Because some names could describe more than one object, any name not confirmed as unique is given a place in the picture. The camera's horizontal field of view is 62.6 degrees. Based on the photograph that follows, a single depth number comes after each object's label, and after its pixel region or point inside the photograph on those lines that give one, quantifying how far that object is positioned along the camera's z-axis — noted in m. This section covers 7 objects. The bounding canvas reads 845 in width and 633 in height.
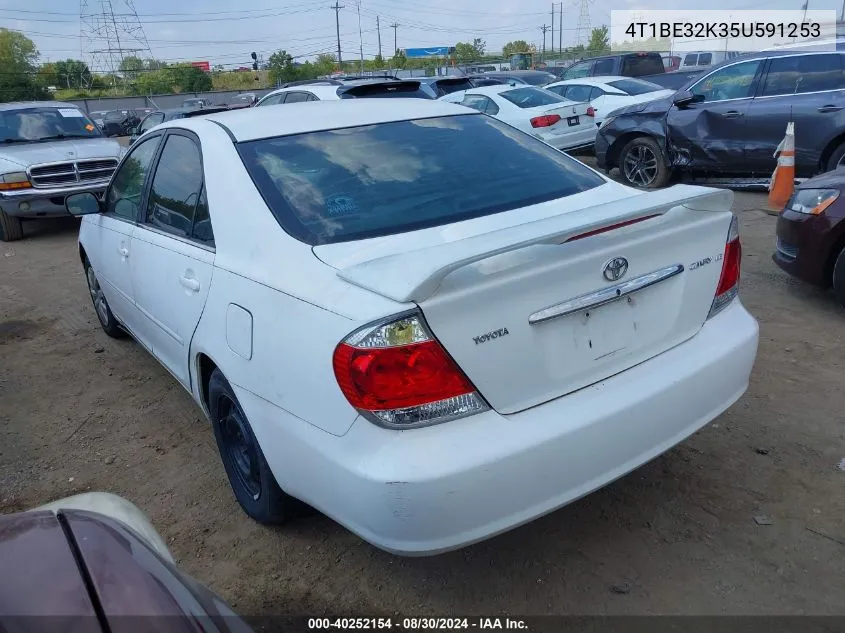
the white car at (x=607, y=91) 12.39
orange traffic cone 7.39
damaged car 7.74
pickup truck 9.19
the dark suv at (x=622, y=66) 16.25
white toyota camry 2.00
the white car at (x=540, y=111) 10.93
